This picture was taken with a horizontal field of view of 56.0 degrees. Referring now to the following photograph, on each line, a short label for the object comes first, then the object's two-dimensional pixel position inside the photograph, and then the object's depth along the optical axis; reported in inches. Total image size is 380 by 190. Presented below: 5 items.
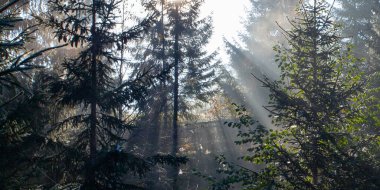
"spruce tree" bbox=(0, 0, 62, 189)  302.5
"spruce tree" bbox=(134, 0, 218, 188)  839.1
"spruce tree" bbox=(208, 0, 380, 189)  306.5
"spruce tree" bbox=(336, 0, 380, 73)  1267.2
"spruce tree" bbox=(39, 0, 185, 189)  330.0
